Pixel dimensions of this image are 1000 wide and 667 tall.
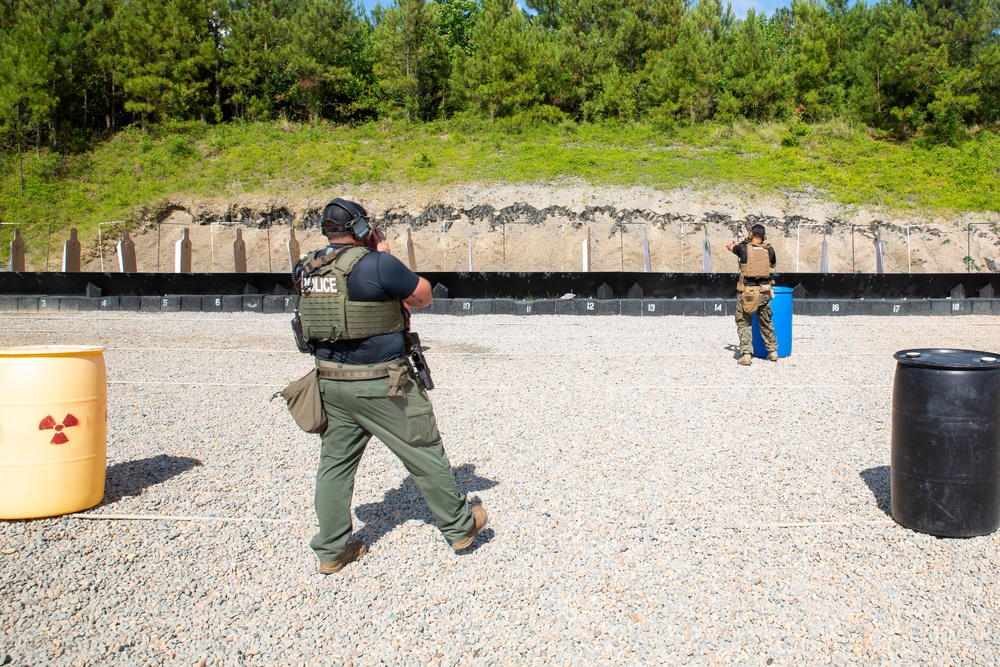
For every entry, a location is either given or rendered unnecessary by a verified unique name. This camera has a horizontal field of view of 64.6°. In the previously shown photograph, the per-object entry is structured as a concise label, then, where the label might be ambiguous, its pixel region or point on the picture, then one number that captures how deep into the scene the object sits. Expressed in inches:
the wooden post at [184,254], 1033.5
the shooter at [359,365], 155.0
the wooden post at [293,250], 1140.1
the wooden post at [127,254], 1019.9
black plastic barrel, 171.0
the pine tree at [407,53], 1798.7
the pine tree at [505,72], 1694.1
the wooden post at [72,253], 1019.9
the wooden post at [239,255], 1085.8
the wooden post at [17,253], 995.3
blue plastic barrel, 461.4
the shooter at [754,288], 426.6
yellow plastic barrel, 188.4
